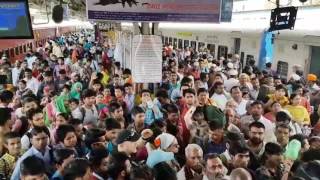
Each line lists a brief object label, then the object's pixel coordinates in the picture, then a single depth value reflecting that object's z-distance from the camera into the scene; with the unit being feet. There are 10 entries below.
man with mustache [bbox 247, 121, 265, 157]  10.24
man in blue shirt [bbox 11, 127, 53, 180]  9.53
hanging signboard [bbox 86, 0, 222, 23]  14.16
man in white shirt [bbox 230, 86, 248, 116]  14.25
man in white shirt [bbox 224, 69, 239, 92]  18.48
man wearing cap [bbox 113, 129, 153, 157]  9.33
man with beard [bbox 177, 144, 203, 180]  8.95
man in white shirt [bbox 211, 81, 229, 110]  14.88
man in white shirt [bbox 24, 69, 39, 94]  19.12
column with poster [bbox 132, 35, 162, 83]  14.81
